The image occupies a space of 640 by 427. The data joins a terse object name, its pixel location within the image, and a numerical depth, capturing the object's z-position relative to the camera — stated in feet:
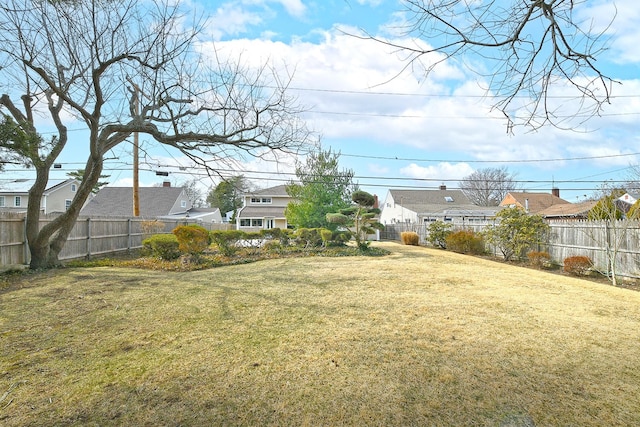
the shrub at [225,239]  43.86
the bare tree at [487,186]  152.05
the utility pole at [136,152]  31.99
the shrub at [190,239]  38.96
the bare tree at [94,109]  27.86
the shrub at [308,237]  55.26
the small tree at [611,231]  32.74
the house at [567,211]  87.75
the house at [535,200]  118.49
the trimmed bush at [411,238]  76.13
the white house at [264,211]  111.65
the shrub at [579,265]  35.55
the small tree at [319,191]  65.00
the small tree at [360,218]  54.44
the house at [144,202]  107.04
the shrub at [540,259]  41.78
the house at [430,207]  103.19
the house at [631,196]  82.36
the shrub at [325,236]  55.67
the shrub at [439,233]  65.90
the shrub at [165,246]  39.24
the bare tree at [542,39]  9.09
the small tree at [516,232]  44.73
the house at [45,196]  90.18
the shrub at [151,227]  56.18
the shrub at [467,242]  56.44
